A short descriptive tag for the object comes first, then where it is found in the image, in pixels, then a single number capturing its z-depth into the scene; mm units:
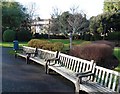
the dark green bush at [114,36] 14720
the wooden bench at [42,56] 4870
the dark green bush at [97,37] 16357
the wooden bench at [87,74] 2649
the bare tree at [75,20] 17264
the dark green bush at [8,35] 16327
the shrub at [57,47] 6024
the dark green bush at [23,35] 17145
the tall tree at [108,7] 15740
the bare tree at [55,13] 20409
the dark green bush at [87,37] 17562
